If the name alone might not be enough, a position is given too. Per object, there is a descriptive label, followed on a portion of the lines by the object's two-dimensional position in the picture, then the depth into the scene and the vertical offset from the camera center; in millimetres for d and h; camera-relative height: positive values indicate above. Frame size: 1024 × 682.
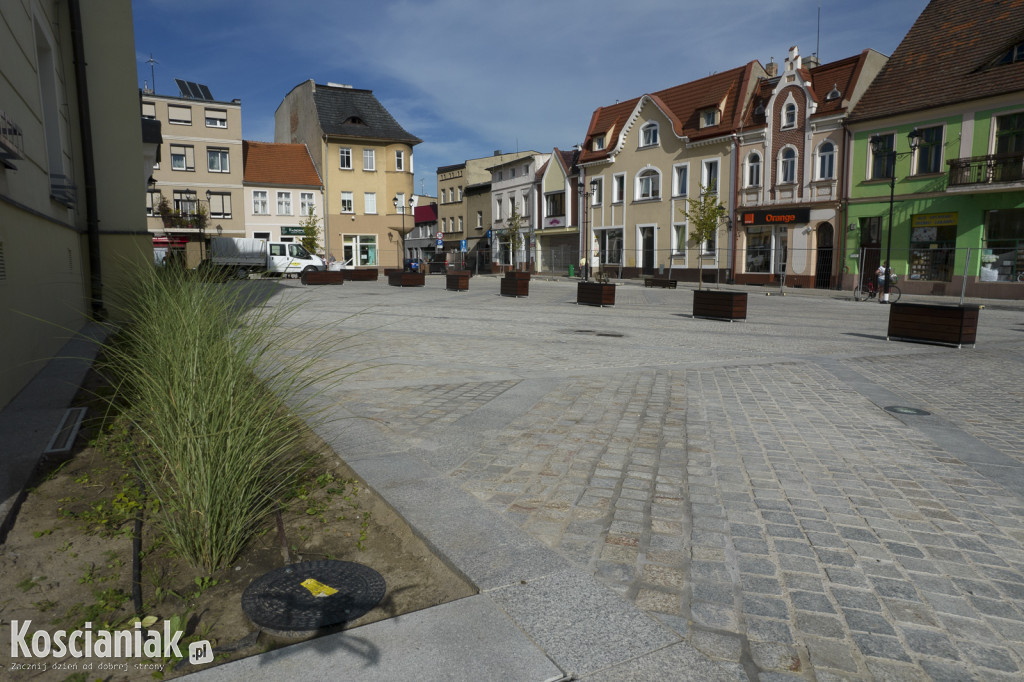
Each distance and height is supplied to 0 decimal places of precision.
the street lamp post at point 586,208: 43306 +4226
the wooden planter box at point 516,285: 22781 -483
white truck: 36500 +956
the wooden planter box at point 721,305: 15305 -780
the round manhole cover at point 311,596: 2549 -1321
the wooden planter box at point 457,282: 26203 -443
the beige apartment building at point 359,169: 51562 +7923
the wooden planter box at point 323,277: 28156 -295
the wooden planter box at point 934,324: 11289 -902
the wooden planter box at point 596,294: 18688 -648
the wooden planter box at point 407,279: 28562 -366
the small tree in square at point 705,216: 32875 +2762
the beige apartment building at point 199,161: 45156 +7486
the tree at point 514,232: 49750 +2903
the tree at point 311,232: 49656 +2829
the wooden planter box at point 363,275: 32769 -232
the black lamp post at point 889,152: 23700 +4931
